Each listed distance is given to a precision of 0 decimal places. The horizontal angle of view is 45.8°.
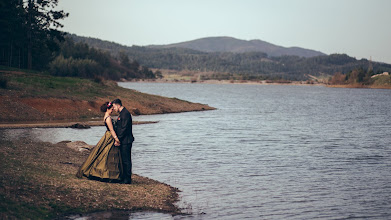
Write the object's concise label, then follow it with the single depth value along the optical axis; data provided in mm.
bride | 15938
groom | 16125
